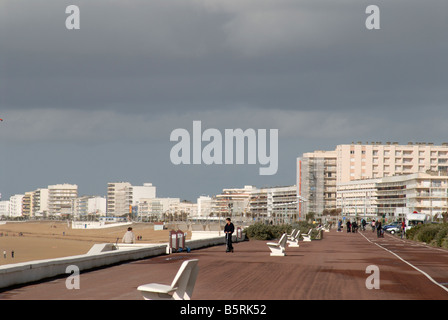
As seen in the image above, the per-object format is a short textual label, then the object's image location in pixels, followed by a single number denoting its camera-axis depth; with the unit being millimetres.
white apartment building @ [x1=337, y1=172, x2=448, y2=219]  152000
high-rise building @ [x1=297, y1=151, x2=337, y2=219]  188375
